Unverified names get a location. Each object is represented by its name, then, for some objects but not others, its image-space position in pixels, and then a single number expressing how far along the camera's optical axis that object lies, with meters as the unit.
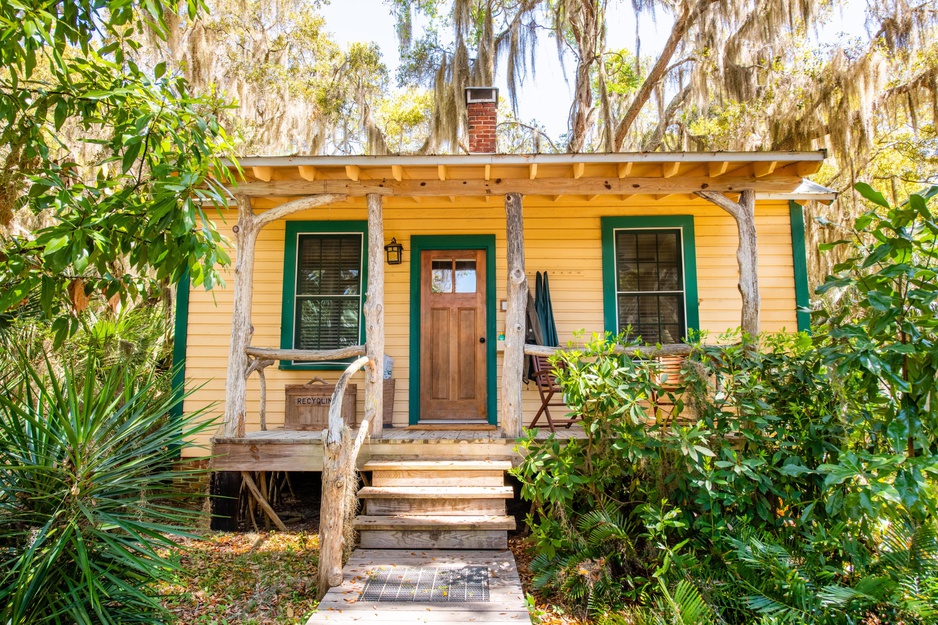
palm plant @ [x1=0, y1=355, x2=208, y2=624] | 2.53
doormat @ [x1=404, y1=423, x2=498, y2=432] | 6.06
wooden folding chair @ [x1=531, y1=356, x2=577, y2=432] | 5.63
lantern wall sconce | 6.58
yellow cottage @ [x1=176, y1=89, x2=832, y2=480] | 6.42
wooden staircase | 4.22
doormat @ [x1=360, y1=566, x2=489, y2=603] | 3.45
